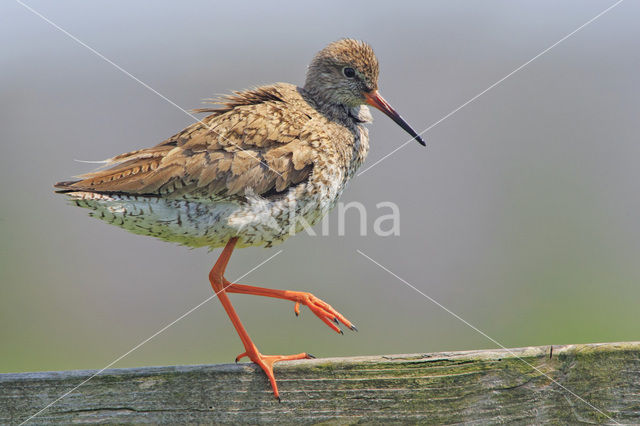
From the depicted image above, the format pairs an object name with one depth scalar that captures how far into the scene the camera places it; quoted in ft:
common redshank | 25.12
